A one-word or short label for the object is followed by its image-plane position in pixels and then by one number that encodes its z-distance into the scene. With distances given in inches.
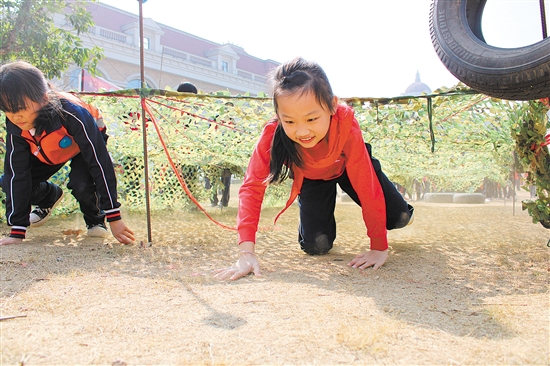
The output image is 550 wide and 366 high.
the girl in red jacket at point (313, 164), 58.2
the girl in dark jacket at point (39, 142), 73.2
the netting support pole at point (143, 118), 84.6
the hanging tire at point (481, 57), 57.2
